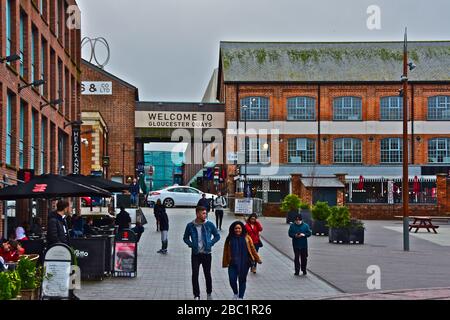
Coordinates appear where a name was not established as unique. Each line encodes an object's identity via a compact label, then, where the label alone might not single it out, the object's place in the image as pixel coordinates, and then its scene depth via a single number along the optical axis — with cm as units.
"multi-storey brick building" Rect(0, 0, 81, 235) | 2592
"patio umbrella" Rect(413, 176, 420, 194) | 6056
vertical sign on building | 3991
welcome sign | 6938
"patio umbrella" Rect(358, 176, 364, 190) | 6321
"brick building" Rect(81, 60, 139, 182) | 6825
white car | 5394
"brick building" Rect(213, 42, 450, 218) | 6738
